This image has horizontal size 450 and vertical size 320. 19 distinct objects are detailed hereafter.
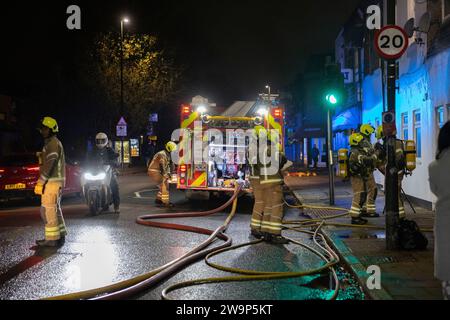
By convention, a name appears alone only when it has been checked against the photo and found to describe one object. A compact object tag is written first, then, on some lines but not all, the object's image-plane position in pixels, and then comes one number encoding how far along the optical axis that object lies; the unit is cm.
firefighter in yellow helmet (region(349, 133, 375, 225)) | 930
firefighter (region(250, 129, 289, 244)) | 798
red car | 1263
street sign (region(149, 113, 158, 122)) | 3316
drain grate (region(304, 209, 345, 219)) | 1069
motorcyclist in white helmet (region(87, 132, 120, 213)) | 1092
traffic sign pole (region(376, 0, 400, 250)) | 696
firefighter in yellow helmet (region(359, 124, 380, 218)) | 945
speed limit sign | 699
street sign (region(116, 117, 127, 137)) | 2580
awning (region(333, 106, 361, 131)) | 2081
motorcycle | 1068
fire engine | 1259
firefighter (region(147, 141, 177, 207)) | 1263
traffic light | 1234
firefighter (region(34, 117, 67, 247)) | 743
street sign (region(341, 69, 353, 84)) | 2275
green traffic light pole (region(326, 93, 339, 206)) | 1230
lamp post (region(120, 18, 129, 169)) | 2711
